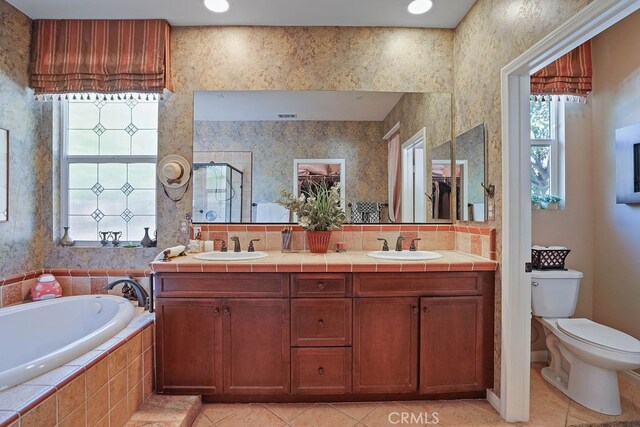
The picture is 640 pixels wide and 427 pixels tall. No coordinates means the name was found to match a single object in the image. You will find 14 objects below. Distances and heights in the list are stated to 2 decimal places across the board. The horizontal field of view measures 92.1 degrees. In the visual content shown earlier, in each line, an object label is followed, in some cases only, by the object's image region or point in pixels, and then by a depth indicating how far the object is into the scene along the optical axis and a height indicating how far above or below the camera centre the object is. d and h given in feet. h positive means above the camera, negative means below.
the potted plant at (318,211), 7.29 +0.08
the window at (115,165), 8.18 +1.29
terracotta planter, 7.26 -0.63
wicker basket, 7.34 -1.05
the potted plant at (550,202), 7.80 +0.33
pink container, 7.21 -1.78
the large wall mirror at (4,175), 6.76 +0.85
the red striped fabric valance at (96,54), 7.44 +3.84
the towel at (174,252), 6.38 -0.83
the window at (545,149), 8.06 +1.72
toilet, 5.81 -2.58
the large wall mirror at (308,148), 7.82 +1.70
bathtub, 5.70 -2.20
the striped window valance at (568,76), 7.07 +3.24
